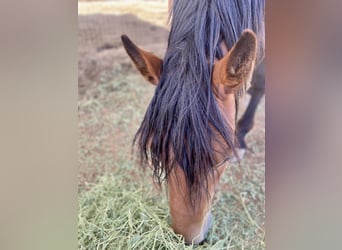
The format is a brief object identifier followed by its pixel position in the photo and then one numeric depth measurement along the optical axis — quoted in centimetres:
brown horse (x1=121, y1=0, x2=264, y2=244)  108
